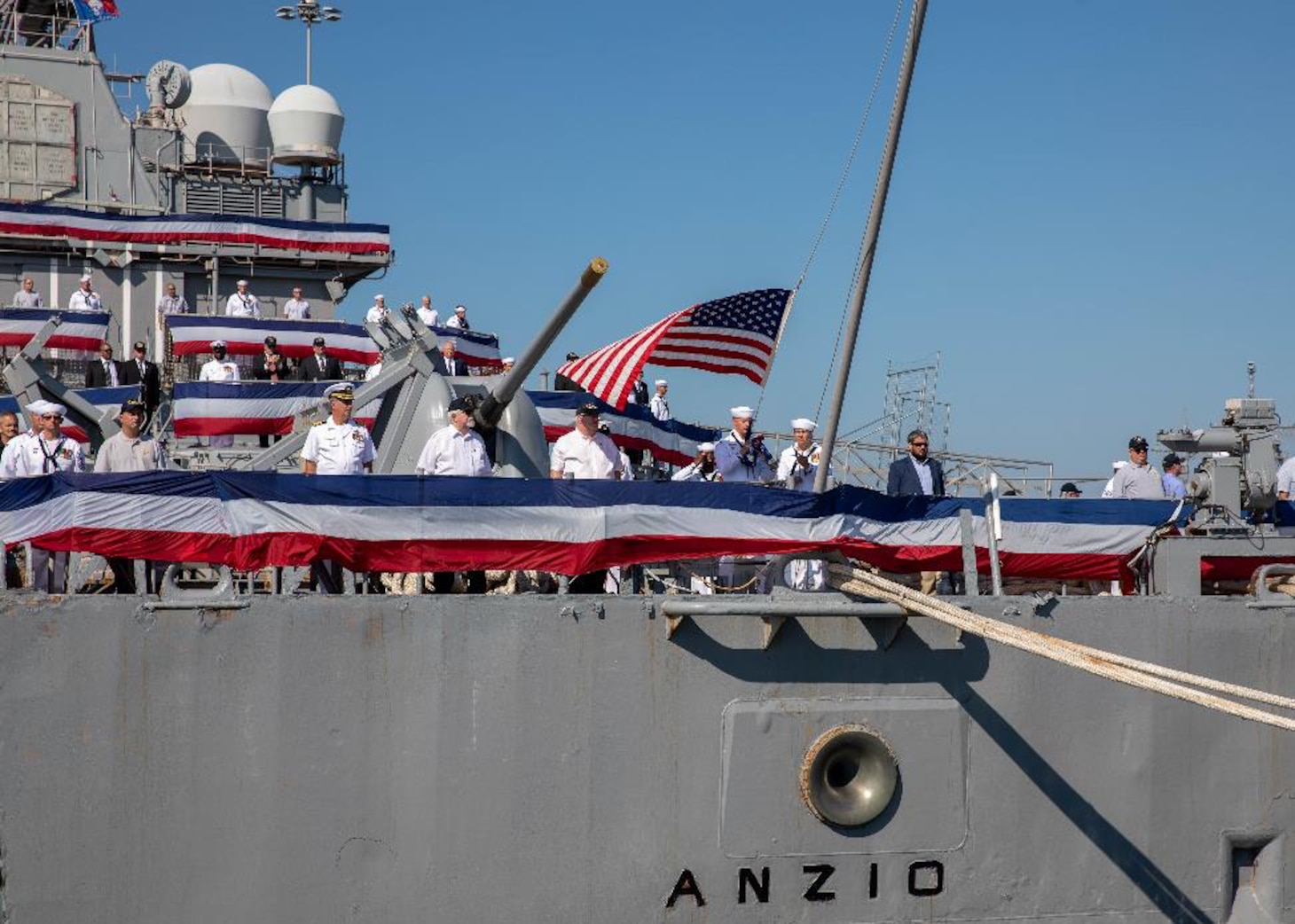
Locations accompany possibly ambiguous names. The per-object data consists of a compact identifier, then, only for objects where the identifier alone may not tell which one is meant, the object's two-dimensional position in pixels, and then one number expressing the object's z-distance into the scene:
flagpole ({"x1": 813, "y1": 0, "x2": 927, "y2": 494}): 9.04
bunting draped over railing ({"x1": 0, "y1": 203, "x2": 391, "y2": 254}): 19.41
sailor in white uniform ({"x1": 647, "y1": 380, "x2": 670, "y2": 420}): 21.22
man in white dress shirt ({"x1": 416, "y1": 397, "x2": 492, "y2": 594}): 9.74
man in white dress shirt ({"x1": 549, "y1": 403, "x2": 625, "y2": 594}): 9.79
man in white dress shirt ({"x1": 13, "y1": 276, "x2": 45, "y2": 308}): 19.61
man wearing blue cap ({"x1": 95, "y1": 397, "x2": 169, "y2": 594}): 9.23
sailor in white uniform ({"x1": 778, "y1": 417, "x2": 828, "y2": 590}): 10.66
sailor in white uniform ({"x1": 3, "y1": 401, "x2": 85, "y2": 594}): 10.16
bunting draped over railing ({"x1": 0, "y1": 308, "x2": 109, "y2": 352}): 18.70
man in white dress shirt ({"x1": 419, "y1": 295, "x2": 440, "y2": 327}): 21.78
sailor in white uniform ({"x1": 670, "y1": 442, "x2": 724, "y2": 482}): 12.08
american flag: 10.15
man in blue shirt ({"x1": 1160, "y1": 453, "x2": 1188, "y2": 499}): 13.02
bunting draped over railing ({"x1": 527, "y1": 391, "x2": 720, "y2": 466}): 17.84
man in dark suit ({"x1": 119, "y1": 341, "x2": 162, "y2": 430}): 18.28
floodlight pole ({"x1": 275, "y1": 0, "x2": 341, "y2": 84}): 23.30
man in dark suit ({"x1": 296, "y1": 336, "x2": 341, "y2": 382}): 18.45
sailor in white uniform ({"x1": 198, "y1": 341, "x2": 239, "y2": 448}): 17.84
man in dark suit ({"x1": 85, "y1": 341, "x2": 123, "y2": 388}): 18.48
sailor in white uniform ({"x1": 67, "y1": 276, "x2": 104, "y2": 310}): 19.58
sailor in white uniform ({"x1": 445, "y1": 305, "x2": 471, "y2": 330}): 22.59
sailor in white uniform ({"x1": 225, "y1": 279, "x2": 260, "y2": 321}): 19.80
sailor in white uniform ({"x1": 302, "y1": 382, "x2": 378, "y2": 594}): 9.86
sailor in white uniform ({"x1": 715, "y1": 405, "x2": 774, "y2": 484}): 10.98
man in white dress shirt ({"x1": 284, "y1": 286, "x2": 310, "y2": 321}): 20.38
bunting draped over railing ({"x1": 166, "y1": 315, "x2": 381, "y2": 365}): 18.92
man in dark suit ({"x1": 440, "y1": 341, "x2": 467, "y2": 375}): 16.84
